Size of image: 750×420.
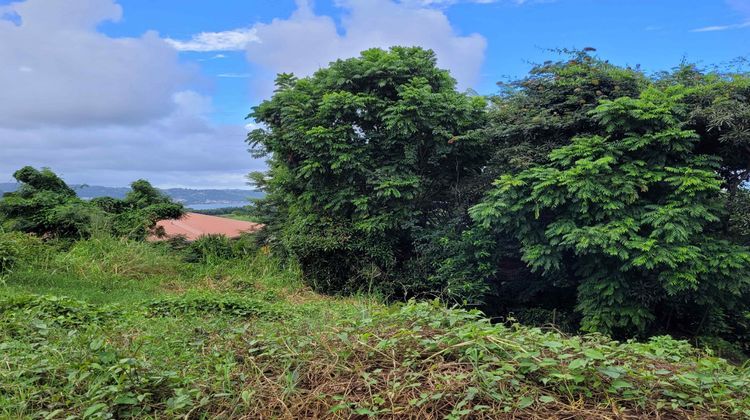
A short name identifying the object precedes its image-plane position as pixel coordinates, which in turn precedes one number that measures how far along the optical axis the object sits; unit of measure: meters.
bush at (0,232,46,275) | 6.40
